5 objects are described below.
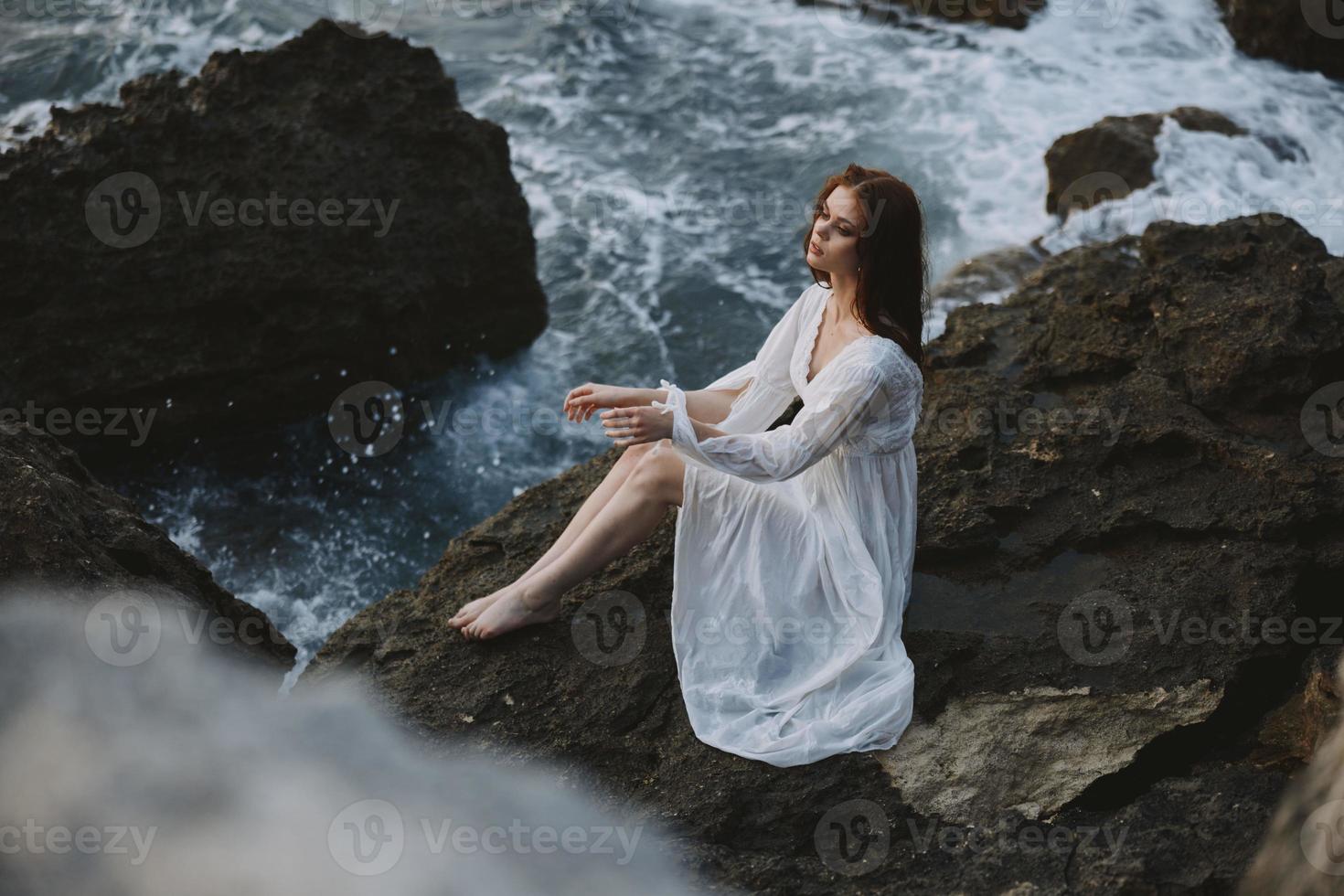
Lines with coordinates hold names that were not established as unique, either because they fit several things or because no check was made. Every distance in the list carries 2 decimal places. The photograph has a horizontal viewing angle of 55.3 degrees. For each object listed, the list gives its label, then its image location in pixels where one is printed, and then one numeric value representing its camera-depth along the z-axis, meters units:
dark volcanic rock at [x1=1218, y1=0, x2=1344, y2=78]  10.40
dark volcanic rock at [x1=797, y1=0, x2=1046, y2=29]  11.93
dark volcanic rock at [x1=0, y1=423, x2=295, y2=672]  3.76
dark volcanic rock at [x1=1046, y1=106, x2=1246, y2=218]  8.80
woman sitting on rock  3.69
